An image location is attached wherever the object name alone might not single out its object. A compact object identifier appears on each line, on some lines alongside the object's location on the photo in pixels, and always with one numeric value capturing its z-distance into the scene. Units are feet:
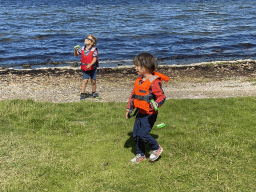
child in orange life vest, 16.06
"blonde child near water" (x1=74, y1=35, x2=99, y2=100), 32.24
